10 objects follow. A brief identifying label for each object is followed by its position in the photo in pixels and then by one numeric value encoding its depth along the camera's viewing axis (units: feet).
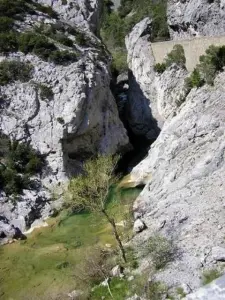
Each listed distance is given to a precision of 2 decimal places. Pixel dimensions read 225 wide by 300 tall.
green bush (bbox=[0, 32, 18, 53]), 124.34
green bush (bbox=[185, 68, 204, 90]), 116.37
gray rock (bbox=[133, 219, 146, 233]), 81.71
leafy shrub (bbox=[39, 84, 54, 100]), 118.62
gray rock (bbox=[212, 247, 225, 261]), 62.90
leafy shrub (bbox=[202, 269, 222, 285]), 60.54
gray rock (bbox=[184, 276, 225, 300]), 32.50
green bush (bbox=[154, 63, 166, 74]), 138.72
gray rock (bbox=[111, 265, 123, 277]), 69.01
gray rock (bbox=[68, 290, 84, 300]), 68.07
